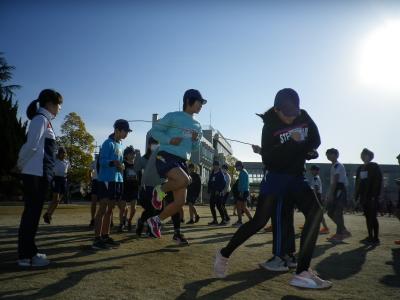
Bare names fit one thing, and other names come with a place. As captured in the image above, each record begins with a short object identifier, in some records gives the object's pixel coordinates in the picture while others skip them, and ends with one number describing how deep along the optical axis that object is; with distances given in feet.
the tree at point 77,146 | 132.87
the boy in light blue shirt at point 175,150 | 15.89
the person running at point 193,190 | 42.22
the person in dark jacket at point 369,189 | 27.96
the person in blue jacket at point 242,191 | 40.60
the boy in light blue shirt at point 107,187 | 19.29
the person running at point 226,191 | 42.52
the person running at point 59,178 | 32.45
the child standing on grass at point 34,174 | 14.20
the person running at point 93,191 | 31.48
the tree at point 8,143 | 109.81
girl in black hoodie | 12.30
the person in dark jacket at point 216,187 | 42.45
